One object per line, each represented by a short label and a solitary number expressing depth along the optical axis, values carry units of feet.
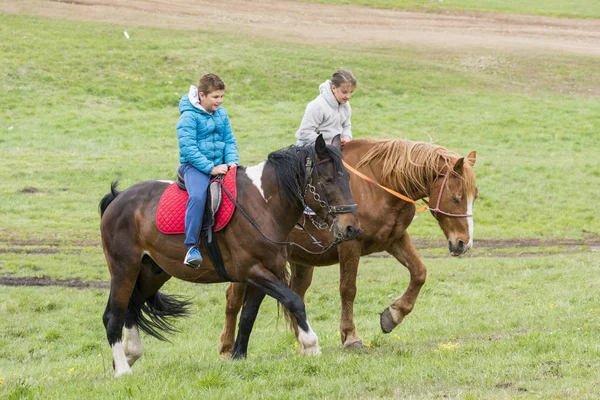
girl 61.98
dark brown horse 49.62
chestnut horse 57.52
